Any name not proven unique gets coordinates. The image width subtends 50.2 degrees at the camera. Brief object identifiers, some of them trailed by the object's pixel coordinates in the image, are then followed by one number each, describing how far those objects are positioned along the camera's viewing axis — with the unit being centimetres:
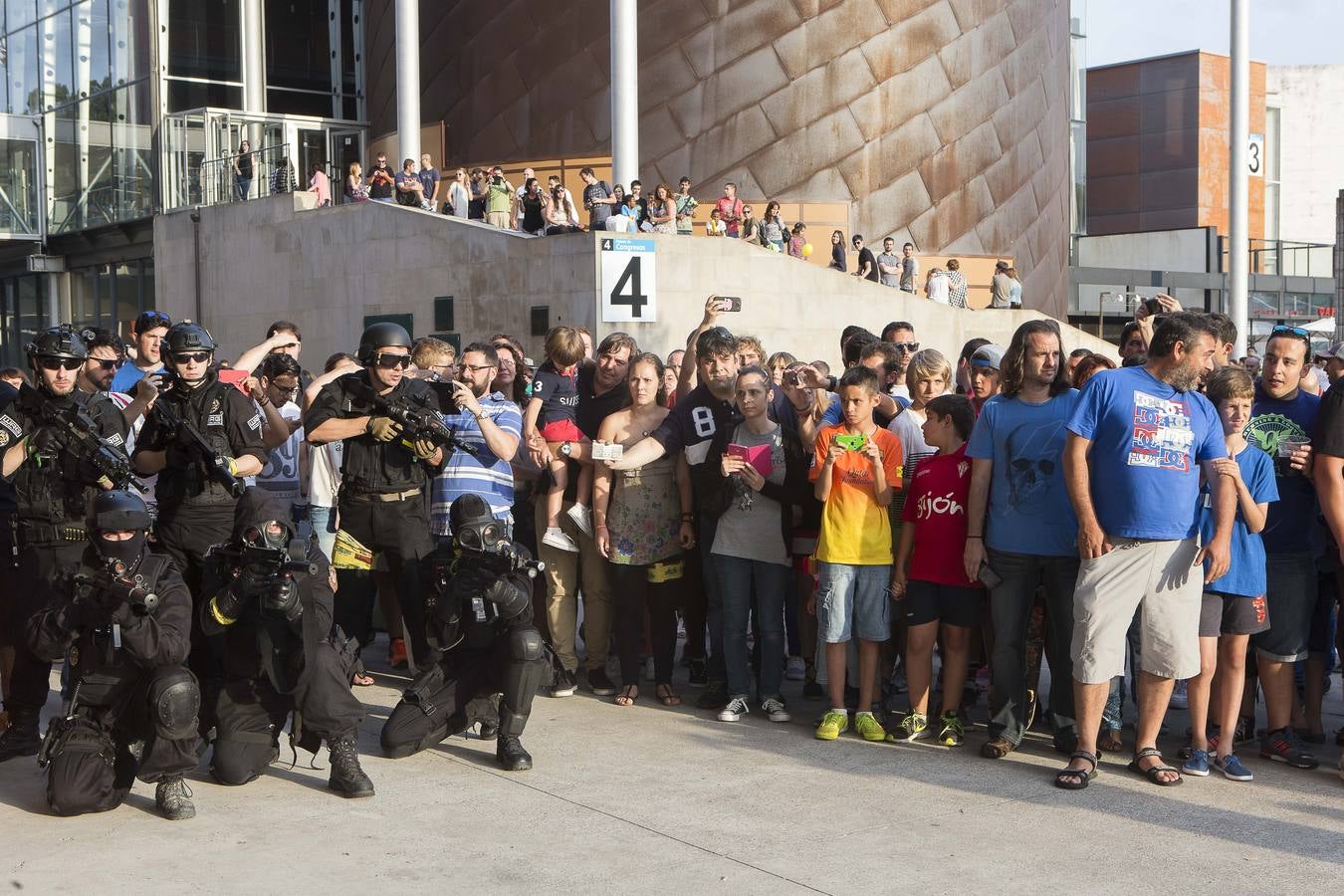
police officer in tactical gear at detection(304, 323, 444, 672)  735
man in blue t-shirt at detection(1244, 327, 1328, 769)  667
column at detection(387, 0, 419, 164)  2853
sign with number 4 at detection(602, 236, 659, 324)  1614
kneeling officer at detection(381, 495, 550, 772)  635
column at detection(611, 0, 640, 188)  2450
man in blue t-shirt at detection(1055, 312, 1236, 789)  612
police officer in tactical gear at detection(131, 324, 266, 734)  670
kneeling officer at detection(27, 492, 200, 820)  568
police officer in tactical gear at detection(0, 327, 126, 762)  659
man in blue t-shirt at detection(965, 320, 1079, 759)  653
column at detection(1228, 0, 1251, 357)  2473
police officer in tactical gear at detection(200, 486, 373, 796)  579
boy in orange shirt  706
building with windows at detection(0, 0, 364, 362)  3005
